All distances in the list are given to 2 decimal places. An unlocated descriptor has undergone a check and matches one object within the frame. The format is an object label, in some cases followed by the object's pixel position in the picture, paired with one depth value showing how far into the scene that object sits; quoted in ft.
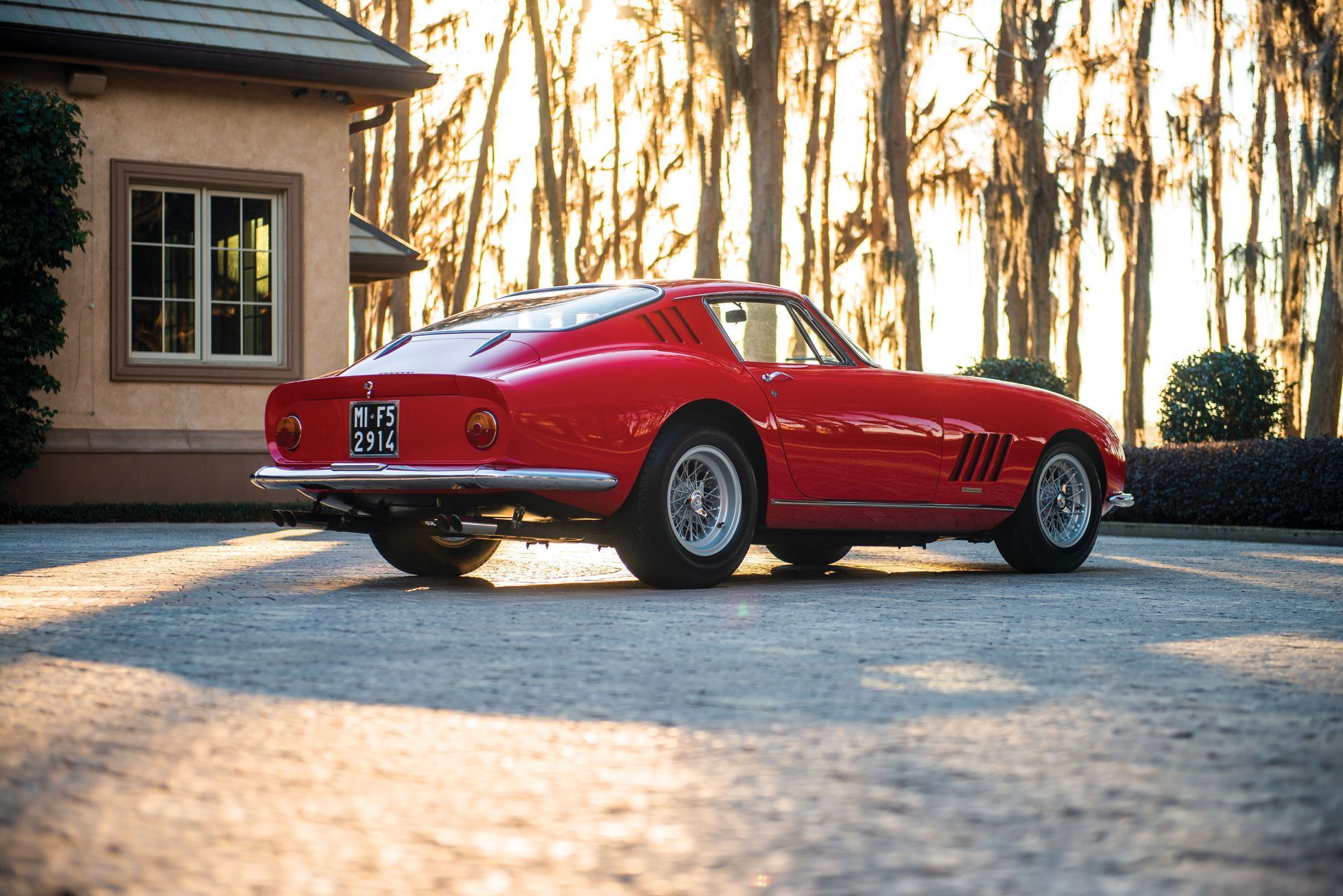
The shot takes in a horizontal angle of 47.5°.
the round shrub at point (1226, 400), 58.80
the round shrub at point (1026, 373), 60.34
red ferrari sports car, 20.98
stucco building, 46.39
